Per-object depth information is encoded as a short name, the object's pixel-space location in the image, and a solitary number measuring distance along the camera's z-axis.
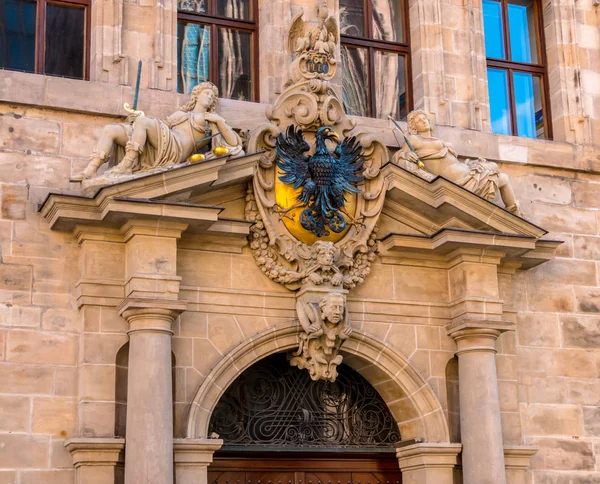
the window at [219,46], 13.91
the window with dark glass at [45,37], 13.15
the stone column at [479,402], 12.78
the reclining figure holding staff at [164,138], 12.25
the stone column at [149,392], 11.45
